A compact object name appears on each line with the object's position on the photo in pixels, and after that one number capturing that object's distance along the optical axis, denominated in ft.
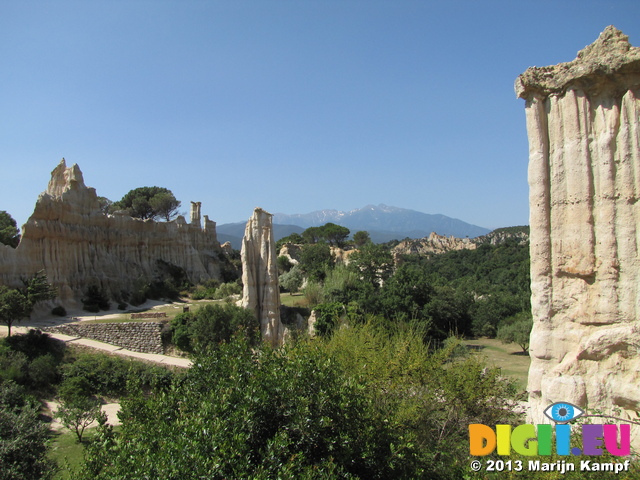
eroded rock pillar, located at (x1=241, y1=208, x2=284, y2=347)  92.12
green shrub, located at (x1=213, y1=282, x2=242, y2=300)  137.18
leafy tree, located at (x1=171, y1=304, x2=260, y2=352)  84.89
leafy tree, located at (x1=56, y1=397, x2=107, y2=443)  57.72
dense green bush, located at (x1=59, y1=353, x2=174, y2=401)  71.51
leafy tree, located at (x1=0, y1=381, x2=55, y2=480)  34.76
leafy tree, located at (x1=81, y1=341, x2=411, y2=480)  22.54
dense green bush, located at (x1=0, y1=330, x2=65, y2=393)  68.95
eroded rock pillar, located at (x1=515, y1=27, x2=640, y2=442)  27.61
